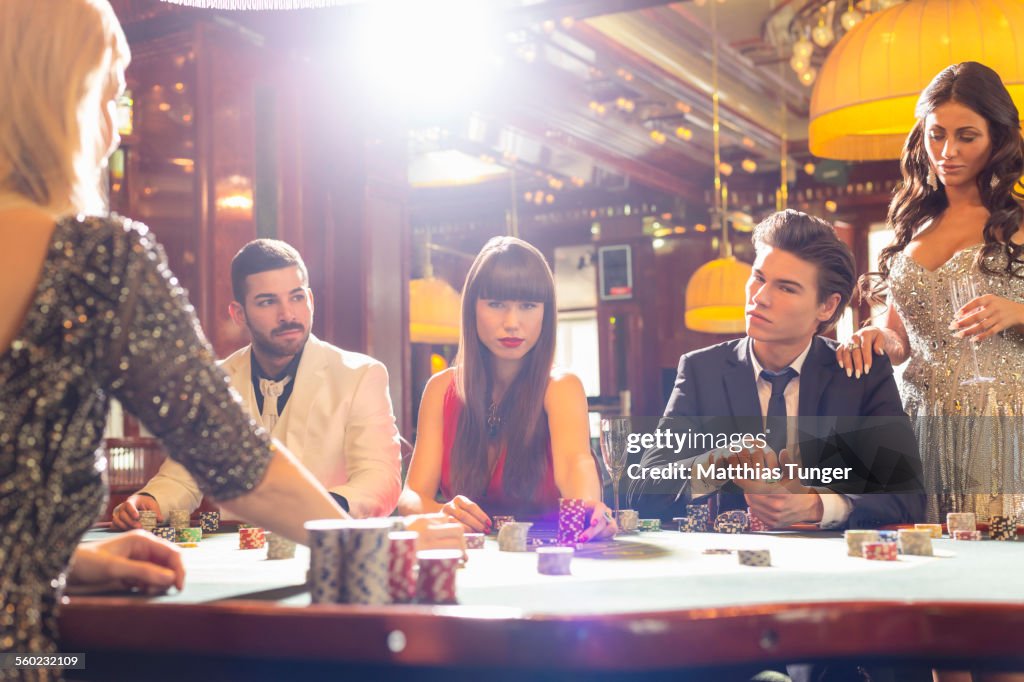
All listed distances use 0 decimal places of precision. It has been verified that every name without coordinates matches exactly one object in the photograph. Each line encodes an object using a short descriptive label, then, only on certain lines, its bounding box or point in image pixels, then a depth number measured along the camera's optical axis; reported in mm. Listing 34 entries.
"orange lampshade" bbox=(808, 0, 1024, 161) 3037
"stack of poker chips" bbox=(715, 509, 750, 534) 2176
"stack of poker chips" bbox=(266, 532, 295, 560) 1732
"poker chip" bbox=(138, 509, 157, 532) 2301
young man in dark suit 2490
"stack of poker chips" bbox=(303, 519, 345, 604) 1224
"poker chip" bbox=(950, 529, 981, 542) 1998
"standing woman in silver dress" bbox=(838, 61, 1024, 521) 2707
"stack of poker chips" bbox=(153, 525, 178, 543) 2100
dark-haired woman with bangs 2510
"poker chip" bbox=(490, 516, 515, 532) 2123
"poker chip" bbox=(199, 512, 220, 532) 2346
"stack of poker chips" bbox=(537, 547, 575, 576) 1459
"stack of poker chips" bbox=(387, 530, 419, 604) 1246
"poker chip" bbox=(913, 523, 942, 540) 2061
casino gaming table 1066
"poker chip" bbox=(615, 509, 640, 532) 2203
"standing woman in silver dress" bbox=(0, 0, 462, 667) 1135
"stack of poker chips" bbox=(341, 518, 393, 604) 1216
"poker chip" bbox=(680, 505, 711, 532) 2229
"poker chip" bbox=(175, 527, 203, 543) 2088
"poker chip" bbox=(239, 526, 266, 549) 1938
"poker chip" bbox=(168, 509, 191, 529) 2350
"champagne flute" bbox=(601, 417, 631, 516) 2096
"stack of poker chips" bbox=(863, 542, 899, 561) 1618
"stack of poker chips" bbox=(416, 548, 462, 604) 1233
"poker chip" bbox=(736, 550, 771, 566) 1536
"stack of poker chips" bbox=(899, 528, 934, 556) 1698
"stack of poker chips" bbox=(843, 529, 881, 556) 1667
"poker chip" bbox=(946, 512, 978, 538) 2033
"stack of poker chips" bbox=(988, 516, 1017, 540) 2006
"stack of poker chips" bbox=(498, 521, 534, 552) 1788
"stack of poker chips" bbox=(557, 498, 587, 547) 1907
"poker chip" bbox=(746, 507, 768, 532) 2219
